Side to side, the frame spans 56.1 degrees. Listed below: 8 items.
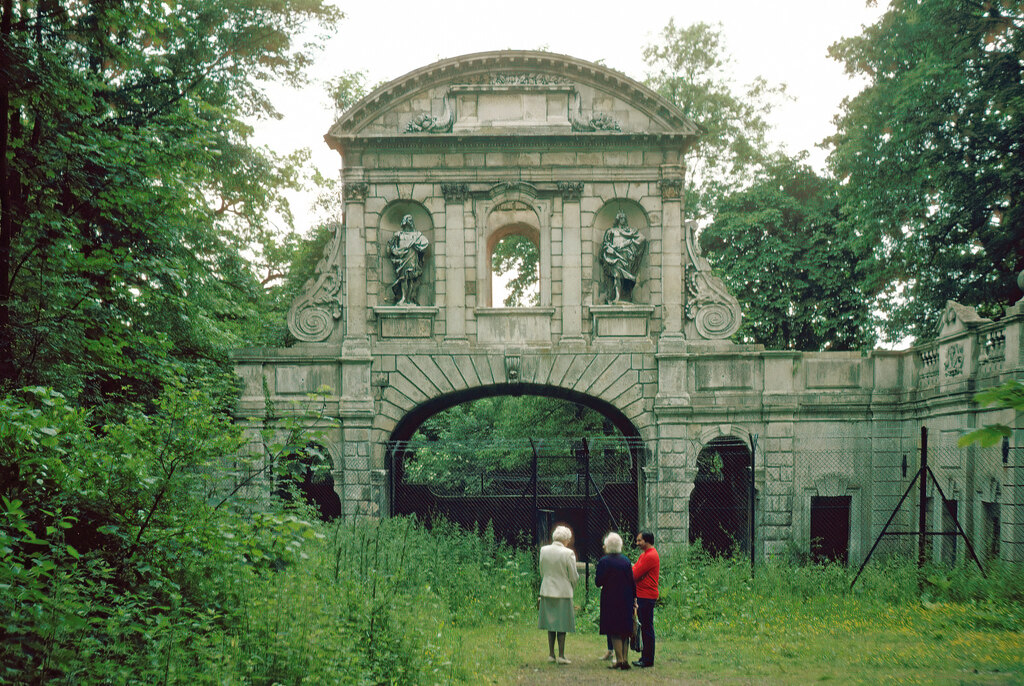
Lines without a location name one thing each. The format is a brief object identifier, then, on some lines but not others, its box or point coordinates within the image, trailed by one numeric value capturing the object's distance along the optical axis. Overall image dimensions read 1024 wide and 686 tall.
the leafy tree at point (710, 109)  29.42
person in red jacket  10.38
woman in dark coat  10.11
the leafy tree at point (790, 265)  26.25
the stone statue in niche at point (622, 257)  18.45
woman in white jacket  10.45
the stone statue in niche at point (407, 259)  18.53
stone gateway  18.08
